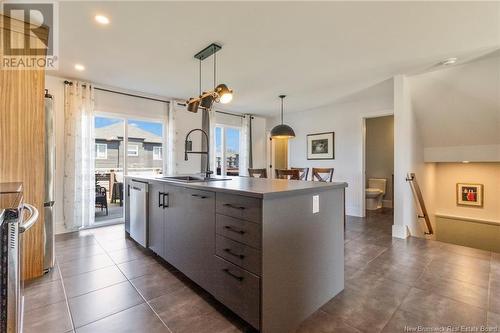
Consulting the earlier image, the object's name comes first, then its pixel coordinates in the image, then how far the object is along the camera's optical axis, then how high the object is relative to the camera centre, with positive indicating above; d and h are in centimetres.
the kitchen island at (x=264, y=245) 141 -57
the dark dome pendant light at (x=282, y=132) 438 +63
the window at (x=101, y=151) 426 +27
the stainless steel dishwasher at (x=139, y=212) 275 -58
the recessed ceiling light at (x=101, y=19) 215 +137
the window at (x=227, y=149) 597 +44
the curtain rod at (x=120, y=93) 371 +134
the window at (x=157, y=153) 495 +26
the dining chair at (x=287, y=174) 363 -14
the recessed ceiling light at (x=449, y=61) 292 +134
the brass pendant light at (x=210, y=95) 267 +81
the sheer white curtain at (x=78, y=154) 371 +18
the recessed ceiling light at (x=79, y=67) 323 +139
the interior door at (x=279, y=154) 683 +35
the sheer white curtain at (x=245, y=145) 627 +55
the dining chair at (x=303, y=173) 443 -15
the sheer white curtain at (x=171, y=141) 479 +50
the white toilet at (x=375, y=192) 558 -65
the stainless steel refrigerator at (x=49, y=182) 235 -17
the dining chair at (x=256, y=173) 422 -14
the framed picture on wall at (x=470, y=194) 434 -55
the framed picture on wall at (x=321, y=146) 540 +47
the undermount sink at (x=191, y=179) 239 -14
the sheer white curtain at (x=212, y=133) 542 +76
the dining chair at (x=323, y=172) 377 -11
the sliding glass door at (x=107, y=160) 429 +10
